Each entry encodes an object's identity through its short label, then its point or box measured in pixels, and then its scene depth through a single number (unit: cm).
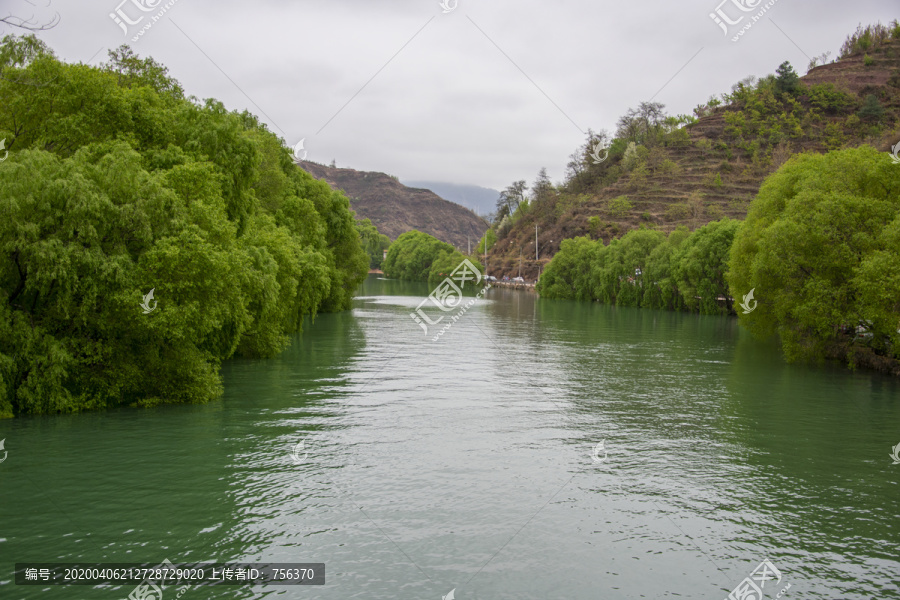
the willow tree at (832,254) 3300
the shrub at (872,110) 17300
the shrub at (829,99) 18336
